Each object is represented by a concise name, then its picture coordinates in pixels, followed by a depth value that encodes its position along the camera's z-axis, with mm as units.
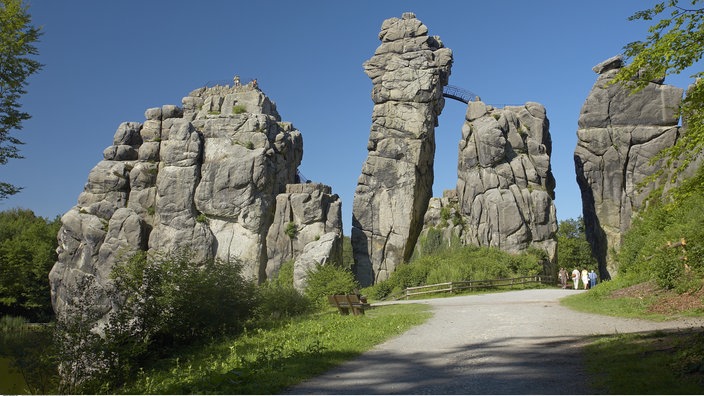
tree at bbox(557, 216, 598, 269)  68500
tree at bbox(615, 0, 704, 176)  9297
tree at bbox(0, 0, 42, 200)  19953
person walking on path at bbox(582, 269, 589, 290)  36744
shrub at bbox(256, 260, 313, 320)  21062
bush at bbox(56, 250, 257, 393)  13117
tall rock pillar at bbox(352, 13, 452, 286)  51344
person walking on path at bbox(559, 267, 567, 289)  40253
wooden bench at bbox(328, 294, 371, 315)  19828
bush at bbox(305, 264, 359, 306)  28625
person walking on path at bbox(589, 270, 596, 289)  36278
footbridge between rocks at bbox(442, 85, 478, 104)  57481
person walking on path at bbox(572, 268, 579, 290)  37072
